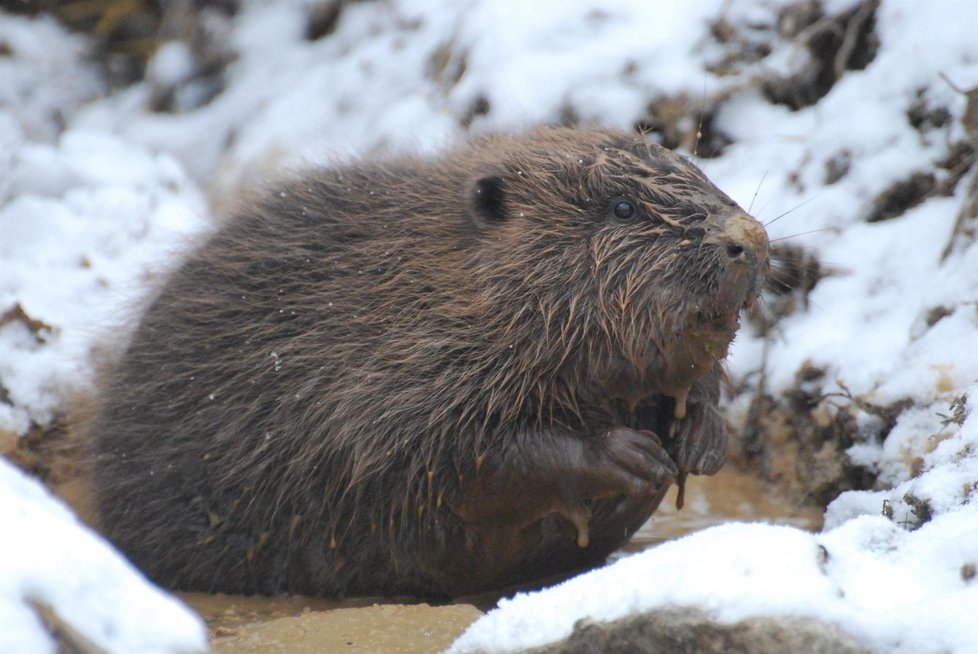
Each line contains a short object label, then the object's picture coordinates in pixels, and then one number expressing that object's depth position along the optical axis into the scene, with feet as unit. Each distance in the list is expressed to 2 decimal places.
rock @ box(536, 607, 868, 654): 15.02
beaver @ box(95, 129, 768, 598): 25.63
